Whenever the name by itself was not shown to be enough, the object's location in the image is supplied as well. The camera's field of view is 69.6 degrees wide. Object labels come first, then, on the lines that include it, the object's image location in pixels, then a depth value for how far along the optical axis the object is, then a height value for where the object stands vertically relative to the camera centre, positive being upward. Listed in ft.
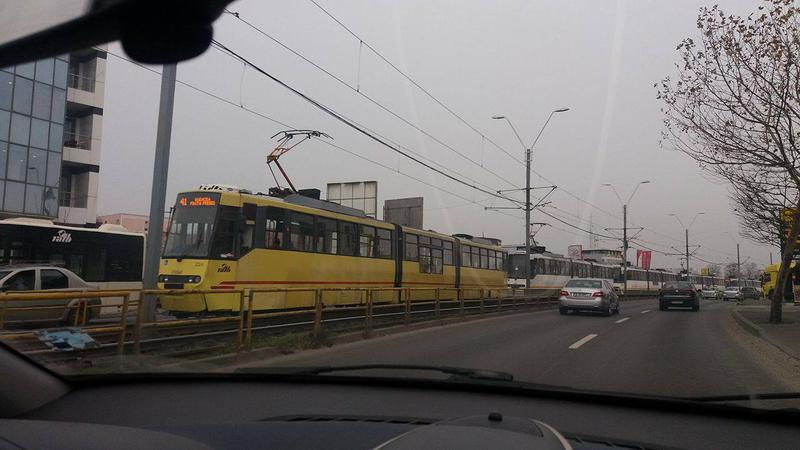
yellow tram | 45.60 +1.60
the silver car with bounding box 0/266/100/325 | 43.93 -1.68
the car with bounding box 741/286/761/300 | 193.12 -2.78
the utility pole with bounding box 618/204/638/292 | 135.33 +9.00
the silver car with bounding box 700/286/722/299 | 220.64 -3.74
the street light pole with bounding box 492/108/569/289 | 89.76 +11.41
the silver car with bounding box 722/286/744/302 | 185.88 -2.92
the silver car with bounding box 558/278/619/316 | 66.95 -2.06
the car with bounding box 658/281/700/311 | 85.87 -2.09
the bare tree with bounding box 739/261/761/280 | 424.29 +11.42
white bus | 52.65 +0.99
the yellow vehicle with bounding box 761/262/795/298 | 156.37 +2.22
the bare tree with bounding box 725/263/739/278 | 368.81 +9.85
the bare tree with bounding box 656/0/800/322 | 42.73 +14.22
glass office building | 60.03 +12.78
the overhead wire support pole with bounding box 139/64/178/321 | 36.00 +5.05
